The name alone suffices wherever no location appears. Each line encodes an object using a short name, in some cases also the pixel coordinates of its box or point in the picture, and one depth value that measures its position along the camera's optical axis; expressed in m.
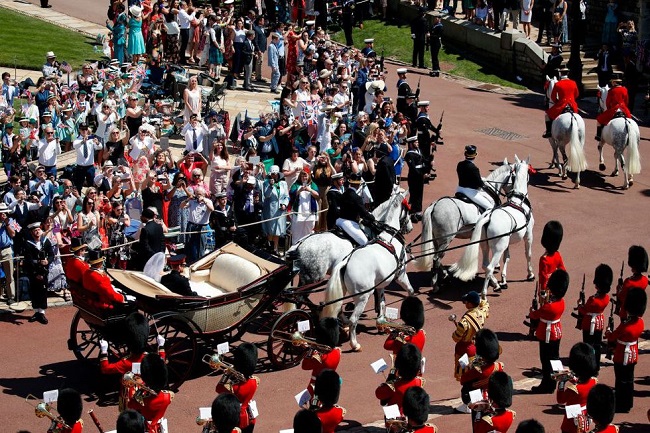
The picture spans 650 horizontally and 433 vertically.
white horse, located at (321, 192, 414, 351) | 15.80
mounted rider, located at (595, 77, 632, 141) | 23.56
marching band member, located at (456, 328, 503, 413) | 13.14
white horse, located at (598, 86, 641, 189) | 23.11
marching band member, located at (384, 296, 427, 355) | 13.66
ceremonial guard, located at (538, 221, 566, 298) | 16.02
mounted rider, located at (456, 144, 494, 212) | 18.58
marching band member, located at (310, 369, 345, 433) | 12.21
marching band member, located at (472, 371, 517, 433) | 12.12
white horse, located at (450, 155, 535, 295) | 17.75
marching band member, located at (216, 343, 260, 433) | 12.78
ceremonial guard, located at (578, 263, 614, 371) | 14.91
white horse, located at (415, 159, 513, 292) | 18.05
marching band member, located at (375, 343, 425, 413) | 12.73
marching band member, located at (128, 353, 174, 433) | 12.52
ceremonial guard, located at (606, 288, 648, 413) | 14.14
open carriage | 14.48
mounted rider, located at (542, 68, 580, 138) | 23.62
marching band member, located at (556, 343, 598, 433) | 12.57
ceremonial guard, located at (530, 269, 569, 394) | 14.70
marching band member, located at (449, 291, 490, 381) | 13.89
